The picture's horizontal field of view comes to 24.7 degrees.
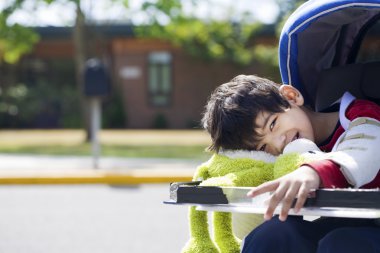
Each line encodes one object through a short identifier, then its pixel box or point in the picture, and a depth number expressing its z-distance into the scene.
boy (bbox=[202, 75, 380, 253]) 2.03
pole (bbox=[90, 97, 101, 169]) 12.19
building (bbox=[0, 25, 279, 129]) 28.53
